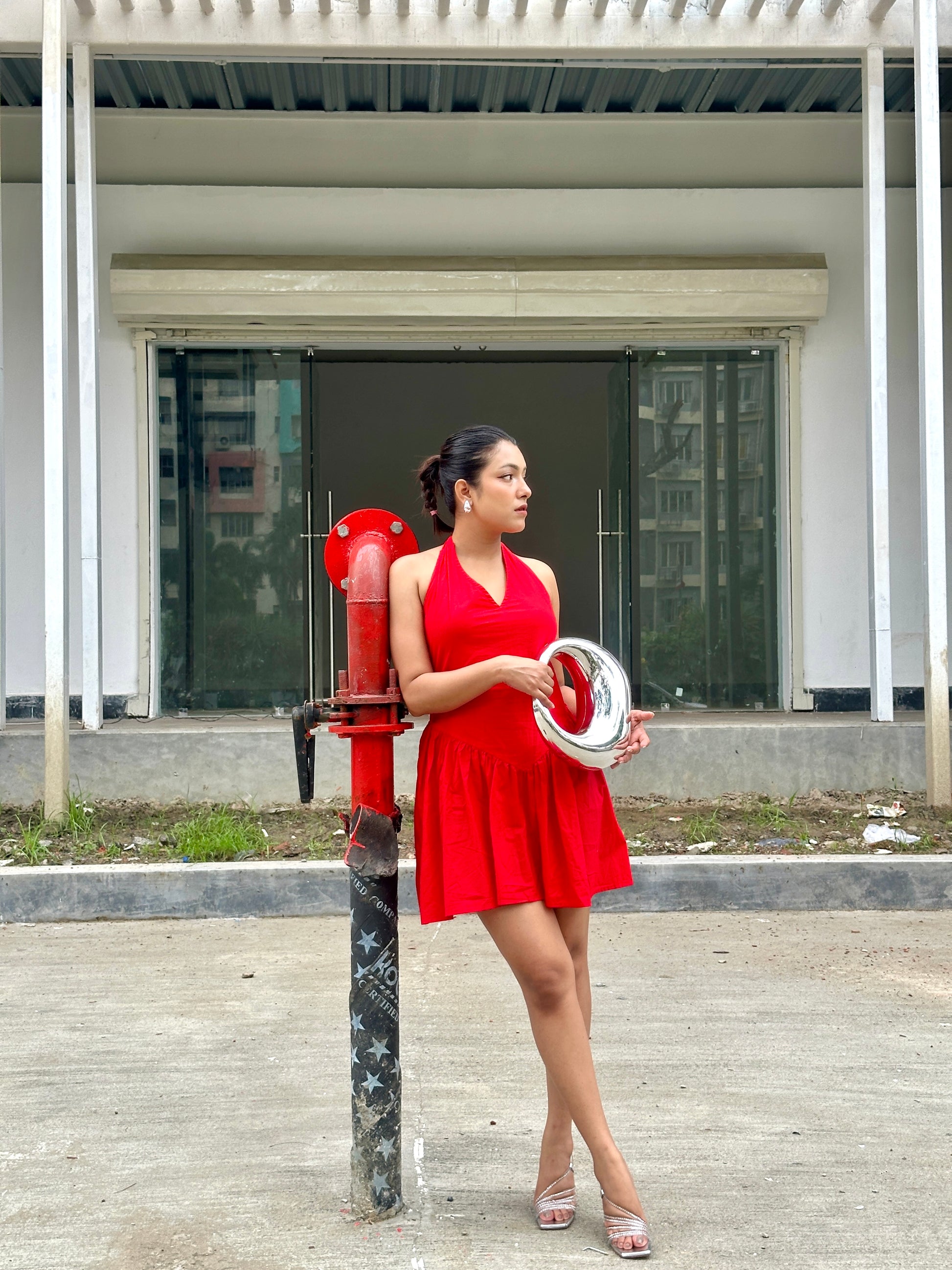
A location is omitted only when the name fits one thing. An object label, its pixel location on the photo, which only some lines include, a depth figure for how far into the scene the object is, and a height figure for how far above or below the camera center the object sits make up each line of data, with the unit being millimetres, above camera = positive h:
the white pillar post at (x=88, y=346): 7652 +1933
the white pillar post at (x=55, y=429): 6859 +1277
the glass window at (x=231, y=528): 9977 +993
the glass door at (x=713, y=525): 10219 +987
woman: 2664 -356
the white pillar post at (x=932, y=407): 7109 +1392
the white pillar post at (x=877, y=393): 7793 +1586
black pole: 2814 -963
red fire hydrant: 2812 -576
